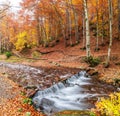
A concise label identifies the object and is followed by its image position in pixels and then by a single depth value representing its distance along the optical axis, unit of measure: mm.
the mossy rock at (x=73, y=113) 4531
